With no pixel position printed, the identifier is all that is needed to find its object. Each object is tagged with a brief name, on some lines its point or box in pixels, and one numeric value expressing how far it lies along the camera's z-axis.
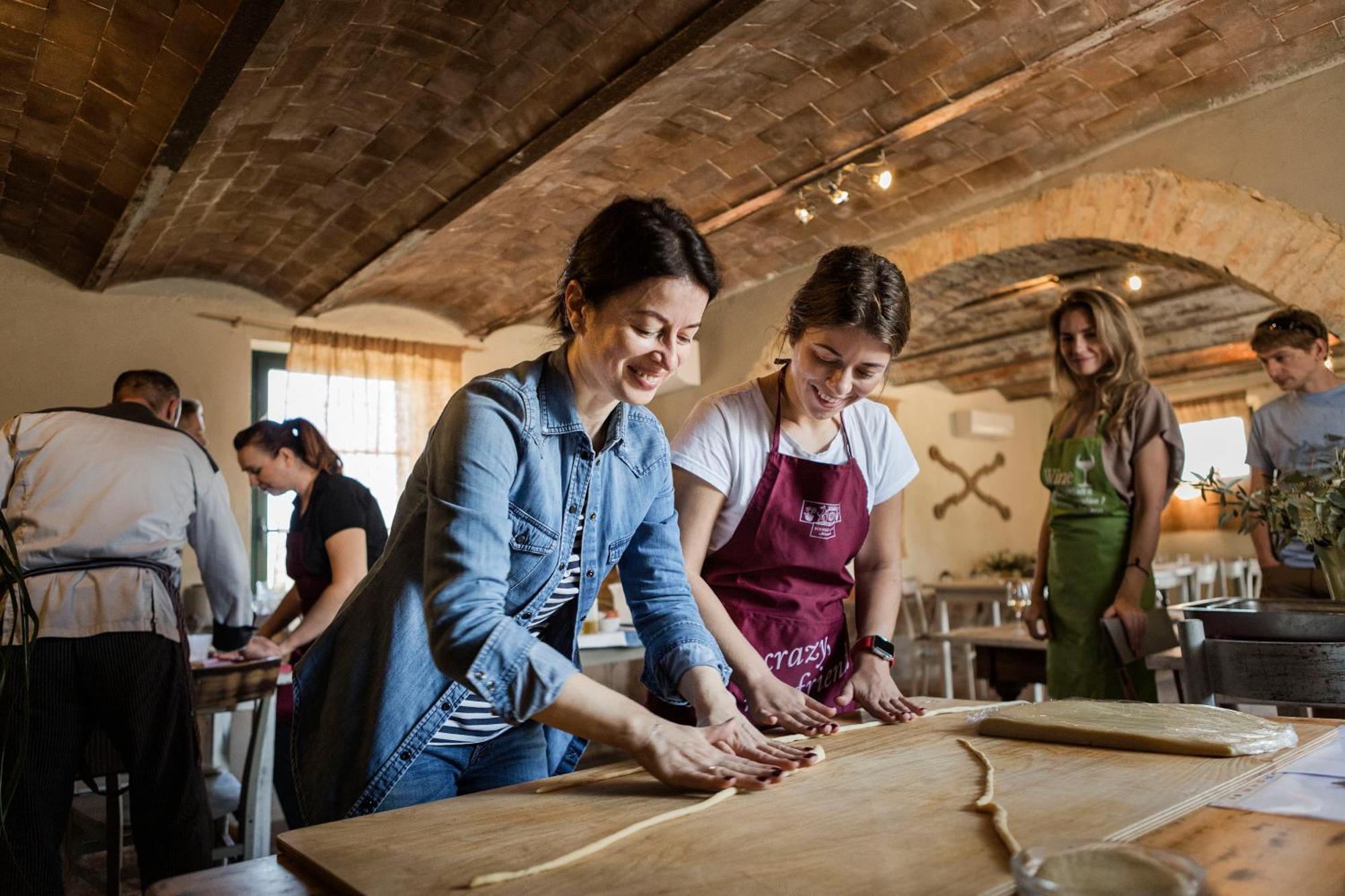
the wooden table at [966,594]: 7.02
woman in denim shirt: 1.07
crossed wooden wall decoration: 9.91
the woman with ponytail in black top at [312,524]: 2.88
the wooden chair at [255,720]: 2.68
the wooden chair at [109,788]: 2.59
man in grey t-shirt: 2.95
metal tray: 1.74
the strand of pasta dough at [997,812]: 0.81
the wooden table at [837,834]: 0.77
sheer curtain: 6.52
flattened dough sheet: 1.14
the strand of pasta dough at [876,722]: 1.37
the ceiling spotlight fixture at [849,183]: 4.47
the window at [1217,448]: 10.23
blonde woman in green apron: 2.50
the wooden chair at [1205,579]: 7.57
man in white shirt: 2.45
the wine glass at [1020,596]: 4.54
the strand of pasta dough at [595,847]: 0.79
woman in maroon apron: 1.70
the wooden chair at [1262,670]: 1.68
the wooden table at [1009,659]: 3.55
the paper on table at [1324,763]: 1.06
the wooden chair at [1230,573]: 8.04
